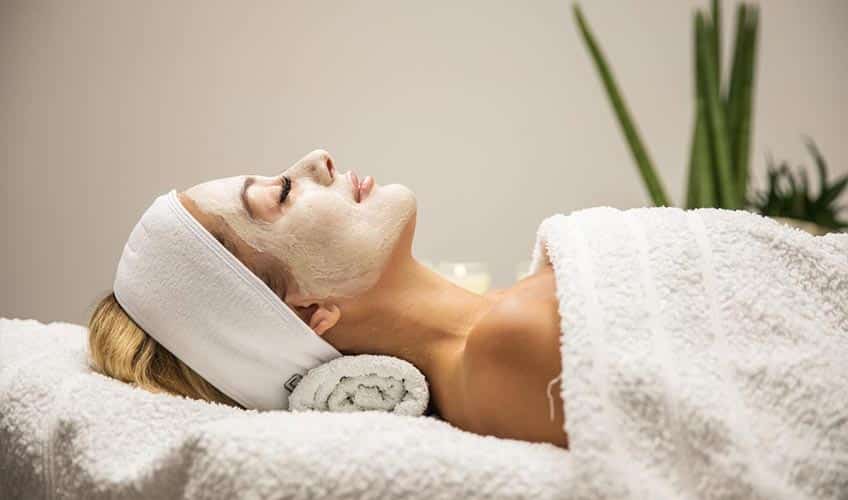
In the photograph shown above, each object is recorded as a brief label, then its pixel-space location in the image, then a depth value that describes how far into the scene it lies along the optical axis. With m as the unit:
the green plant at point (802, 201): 1.95
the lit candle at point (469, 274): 1.88
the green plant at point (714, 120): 1.87
